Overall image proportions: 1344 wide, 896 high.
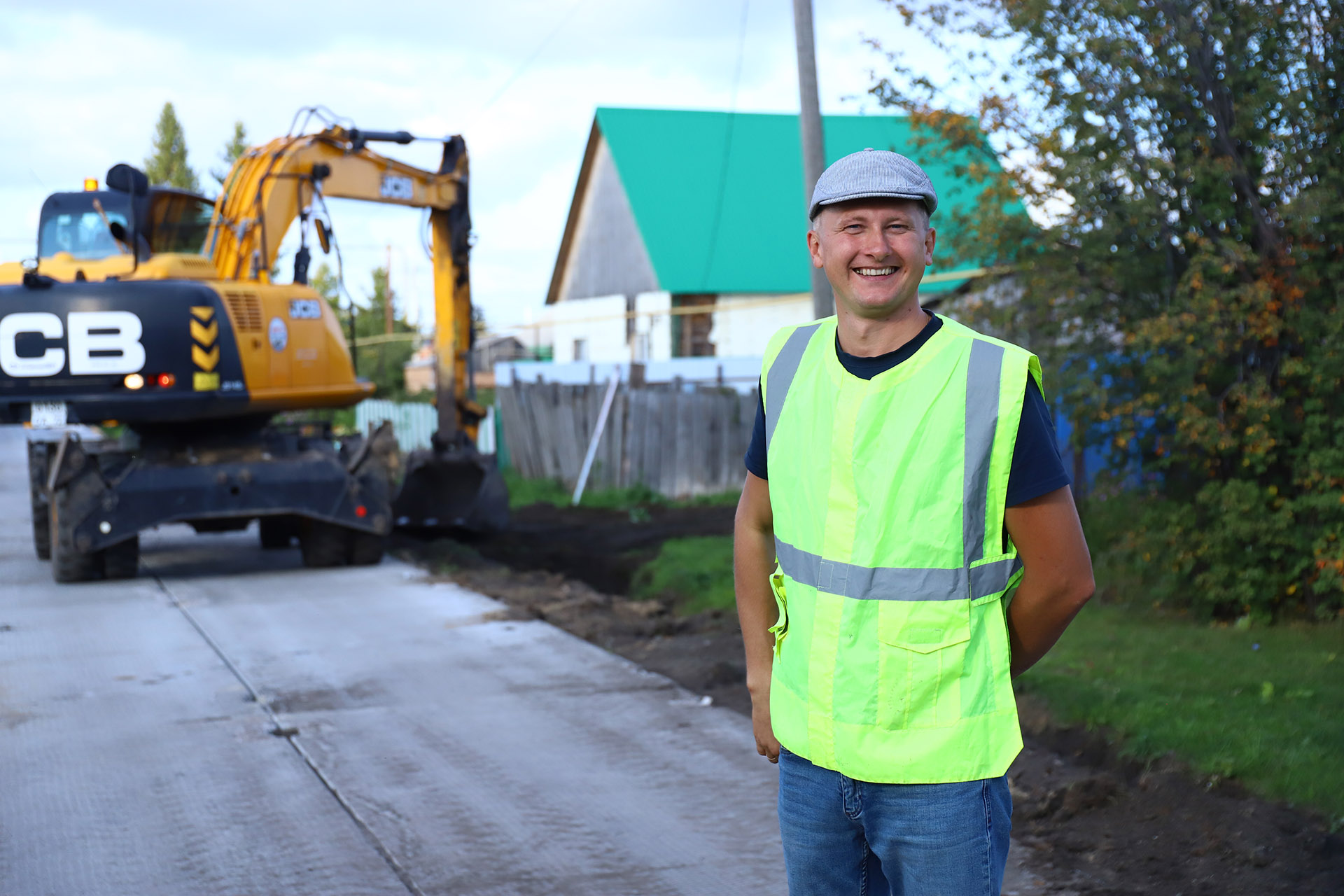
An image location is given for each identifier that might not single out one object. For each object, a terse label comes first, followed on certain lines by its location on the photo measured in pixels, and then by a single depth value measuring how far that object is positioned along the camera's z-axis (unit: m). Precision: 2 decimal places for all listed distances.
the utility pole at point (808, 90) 10.02
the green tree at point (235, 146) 34.25
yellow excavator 10.52
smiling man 2.42
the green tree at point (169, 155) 37.66
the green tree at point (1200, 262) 7.42
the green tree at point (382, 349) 32.56
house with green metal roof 26.30
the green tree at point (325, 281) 42.19
